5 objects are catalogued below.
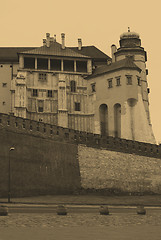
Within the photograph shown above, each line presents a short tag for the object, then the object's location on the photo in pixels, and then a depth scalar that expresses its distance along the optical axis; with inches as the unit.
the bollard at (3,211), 849.5
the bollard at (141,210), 1000.9
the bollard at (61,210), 895.7
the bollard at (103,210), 950.4
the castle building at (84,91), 2605.8
